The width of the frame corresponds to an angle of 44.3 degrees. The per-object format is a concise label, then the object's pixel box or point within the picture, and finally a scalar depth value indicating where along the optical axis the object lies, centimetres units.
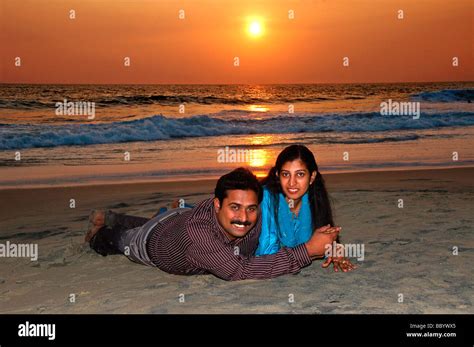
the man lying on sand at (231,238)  429
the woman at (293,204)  489
